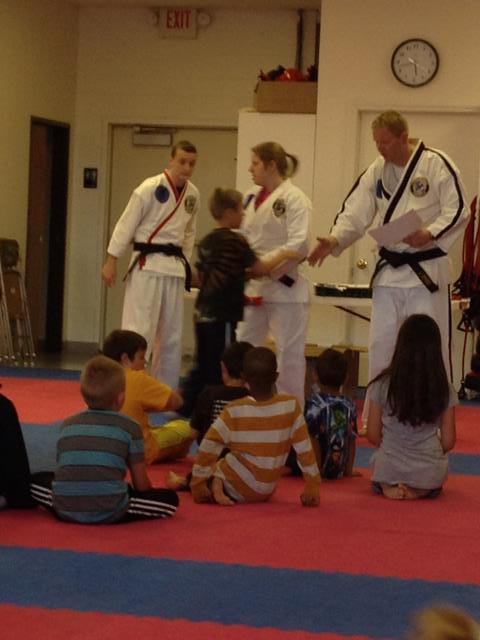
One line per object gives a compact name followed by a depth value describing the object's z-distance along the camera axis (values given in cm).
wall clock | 1037
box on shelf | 1056
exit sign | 1295
